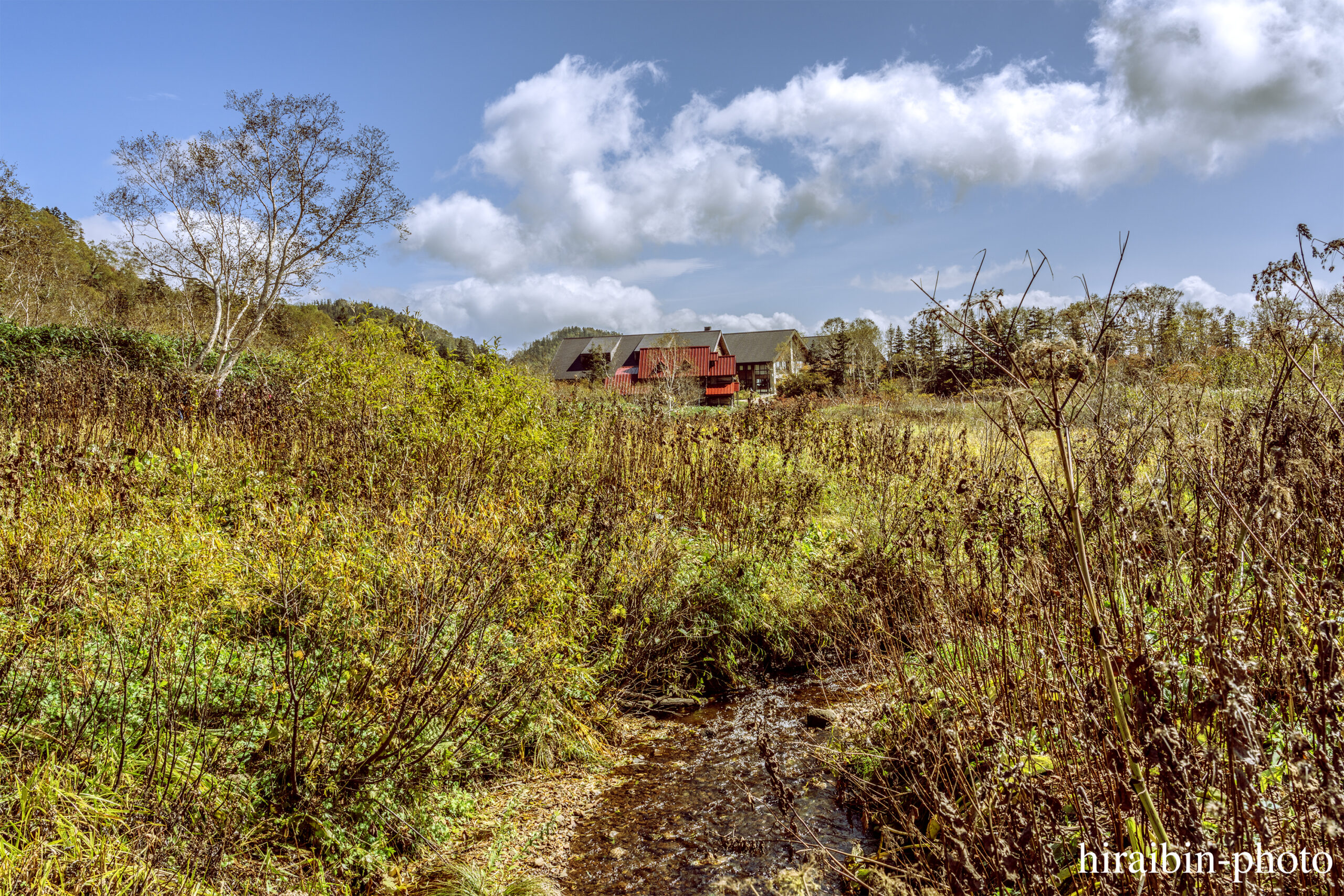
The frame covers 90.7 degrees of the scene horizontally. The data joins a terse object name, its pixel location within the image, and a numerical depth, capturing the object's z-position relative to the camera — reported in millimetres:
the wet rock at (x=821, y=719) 4207
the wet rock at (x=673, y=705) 4695
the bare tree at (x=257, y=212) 18484
